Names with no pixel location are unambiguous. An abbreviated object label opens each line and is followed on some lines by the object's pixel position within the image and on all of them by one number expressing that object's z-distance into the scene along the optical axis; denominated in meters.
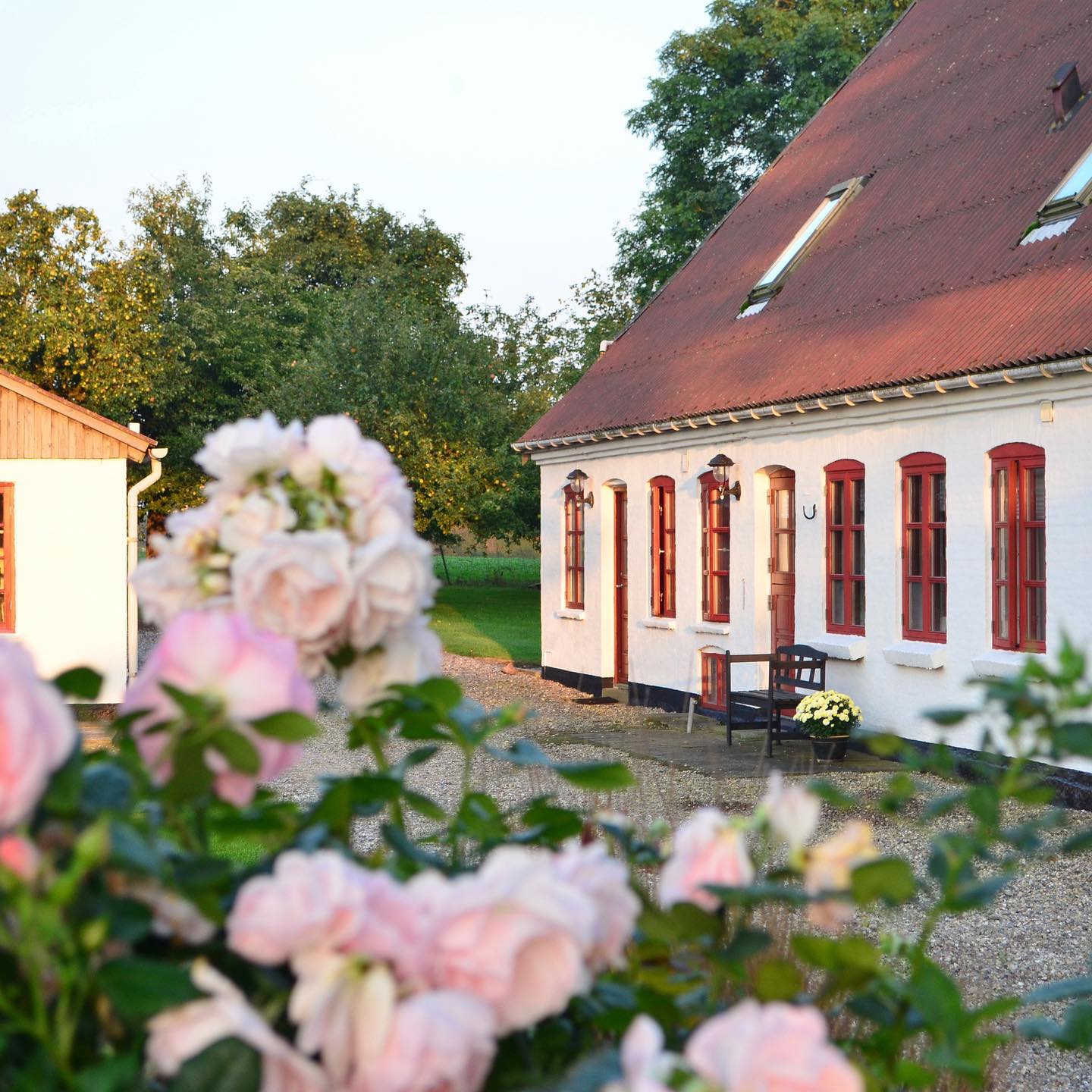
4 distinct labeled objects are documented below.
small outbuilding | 15.62
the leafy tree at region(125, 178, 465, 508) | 37.47
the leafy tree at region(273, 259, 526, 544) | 31.59
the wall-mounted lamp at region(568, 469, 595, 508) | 18.75
